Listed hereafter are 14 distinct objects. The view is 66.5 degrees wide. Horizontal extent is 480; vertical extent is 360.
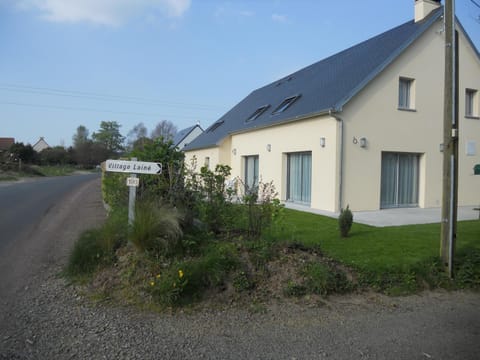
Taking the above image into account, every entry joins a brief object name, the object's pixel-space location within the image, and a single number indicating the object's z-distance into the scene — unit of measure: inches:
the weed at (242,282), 183.8
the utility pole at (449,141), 231.1
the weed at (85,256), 204.0
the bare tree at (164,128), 2878.7
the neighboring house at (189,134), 1729.8
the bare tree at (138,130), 3085.6
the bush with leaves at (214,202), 237.0
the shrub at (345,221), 296.8
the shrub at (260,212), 232.1
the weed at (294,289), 184.4
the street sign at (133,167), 225.3
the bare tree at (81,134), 3858.3
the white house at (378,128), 475.8
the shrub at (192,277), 170.6
